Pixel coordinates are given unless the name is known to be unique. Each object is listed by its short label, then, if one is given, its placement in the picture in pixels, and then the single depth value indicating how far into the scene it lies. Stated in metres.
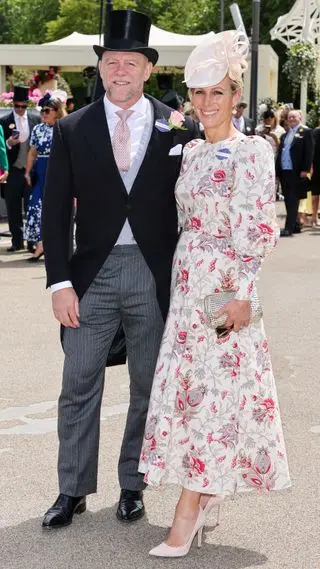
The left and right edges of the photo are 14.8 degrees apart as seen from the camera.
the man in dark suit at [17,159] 15.10
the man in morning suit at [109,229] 4.74
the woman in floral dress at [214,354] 4.50
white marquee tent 34.47
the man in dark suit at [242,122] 18.44
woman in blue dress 12.83
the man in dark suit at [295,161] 17.75
